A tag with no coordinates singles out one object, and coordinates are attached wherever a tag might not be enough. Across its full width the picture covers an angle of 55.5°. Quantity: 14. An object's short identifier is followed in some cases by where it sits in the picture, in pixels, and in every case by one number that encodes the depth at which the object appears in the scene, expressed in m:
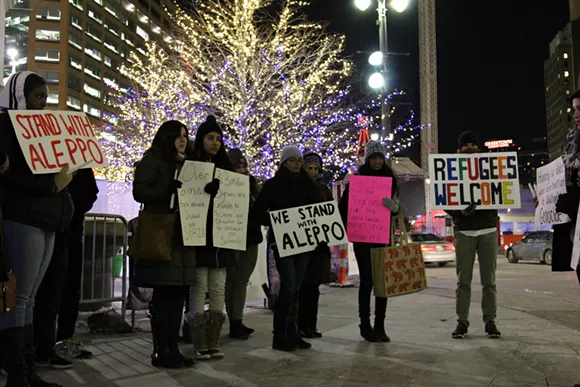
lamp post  13.94
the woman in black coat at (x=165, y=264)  4.38
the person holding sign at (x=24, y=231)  3.57
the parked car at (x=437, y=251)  21.25
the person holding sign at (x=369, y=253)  5.77
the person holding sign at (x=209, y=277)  4.72
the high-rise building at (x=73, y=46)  87.81
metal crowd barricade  6.45
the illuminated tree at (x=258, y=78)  18.86
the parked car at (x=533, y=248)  22.66
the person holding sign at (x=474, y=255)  5.91
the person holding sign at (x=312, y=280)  5.84
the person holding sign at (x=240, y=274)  6.07
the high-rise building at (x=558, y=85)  154.12
